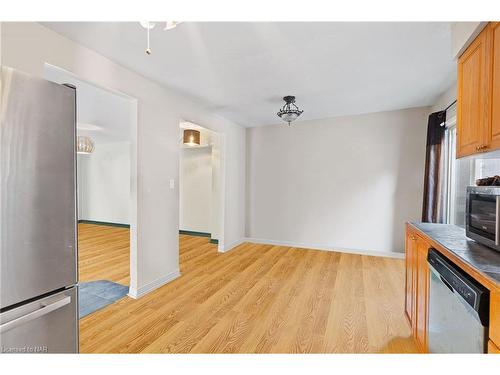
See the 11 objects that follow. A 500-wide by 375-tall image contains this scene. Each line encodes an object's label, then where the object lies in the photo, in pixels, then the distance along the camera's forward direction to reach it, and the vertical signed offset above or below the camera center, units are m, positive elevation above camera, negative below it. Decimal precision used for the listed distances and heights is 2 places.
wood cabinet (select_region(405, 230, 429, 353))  1.51 -0.75
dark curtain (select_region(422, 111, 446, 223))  2.94 +0.19
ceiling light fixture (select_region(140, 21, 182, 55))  1.11 +0.80
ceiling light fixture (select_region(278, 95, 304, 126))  3.12 +1.01
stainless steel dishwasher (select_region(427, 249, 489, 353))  0.91 -0.60
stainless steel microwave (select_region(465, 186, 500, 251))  1.19 -0.17
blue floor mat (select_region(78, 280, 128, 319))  2.28 -1.28
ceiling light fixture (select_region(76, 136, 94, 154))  4.92 +0.80
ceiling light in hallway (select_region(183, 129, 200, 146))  4.53 +0.93
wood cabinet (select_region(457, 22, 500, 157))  1.29 +0.59
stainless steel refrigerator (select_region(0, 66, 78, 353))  0.90 -0.16
